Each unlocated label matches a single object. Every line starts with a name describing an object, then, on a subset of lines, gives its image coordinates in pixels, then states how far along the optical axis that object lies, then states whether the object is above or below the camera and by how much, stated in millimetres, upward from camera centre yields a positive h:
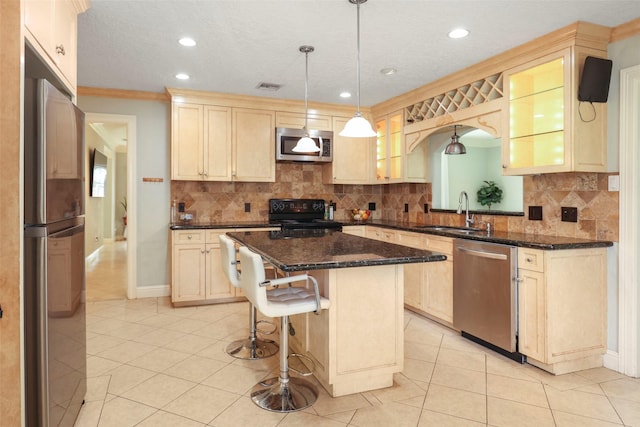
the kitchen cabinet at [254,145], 4848 +765
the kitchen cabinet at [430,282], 3635 -721
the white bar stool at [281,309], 2111 -548
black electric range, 5034 -70
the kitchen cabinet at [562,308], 2746 -700
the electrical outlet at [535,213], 3414 -44
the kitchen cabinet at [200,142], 4578 +758
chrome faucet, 4105 -95
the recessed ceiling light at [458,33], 2924 +1293
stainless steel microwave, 5004 +801
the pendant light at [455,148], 4230 +631
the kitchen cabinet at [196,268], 4406 -673
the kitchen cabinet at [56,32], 1630 +833
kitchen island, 2332 -668
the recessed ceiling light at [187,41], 3102 +1303
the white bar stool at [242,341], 2781 -1079
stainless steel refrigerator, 1539 -181
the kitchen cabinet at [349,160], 5355 +643
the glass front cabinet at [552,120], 2848 +659
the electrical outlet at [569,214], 3115 -49
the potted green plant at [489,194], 5516 +194
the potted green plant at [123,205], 11284 +77
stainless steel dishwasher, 2945 -679
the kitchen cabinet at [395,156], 4832 +643
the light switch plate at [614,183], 2846 +179
